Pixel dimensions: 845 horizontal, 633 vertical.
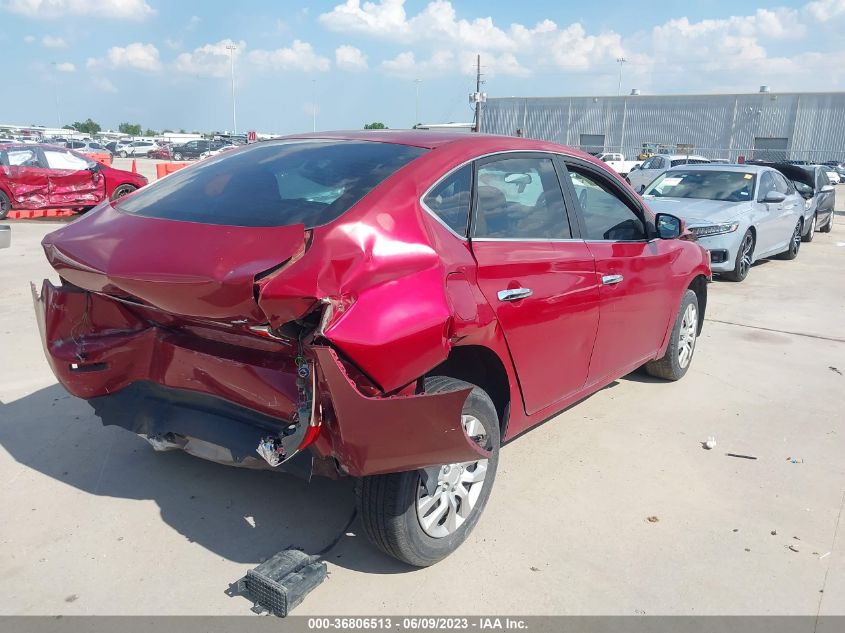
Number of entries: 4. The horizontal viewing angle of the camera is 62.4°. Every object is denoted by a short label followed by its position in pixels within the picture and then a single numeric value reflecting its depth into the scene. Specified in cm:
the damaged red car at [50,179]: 1395
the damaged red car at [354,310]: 243
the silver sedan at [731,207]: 956
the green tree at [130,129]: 11710
